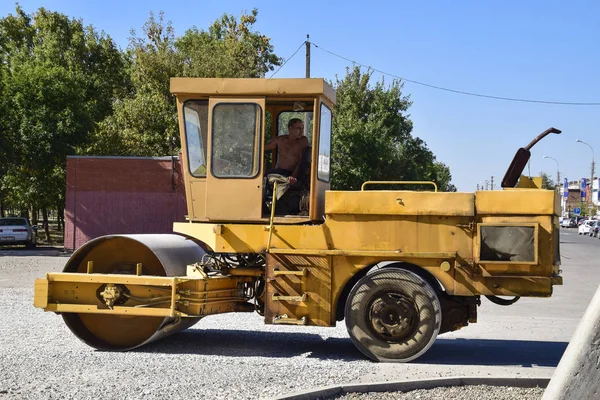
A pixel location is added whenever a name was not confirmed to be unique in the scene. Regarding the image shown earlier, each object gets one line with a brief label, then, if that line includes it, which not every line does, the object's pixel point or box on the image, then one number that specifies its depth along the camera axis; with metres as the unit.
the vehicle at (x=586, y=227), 75.47
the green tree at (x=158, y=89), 36.75
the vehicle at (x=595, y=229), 71.06
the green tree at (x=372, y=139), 37.25
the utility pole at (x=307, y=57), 30.41
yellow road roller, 8.86
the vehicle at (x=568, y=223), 117.03
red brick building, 33.44
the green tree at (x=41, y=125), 36.44
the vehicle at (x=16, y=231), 36.25
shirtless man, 9.79
